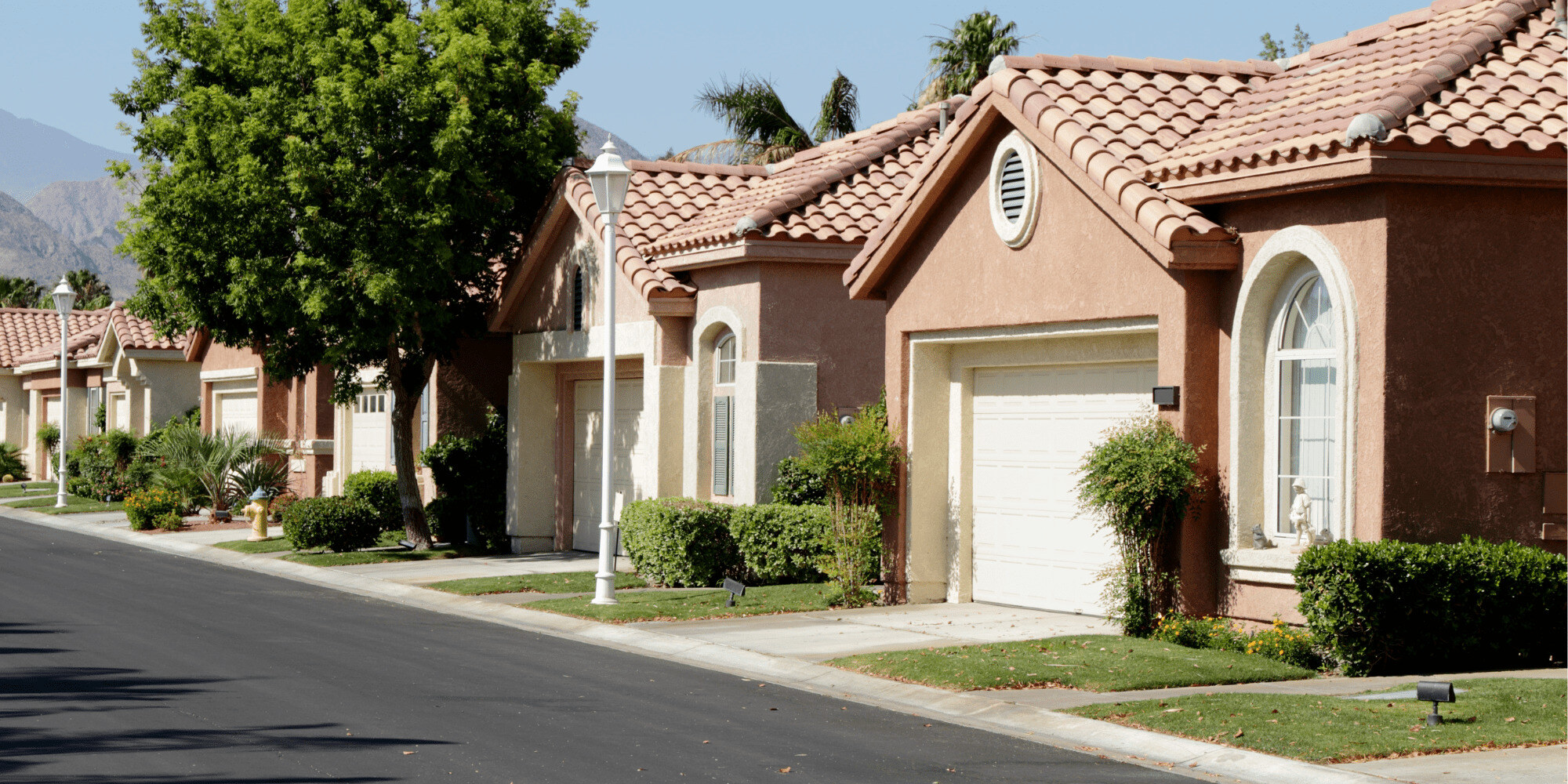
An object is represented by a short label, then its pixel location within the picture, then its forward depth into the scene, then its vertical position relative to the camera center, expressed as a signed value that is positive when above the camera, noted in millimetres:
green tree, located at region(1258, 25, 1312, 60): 44688 +10372
